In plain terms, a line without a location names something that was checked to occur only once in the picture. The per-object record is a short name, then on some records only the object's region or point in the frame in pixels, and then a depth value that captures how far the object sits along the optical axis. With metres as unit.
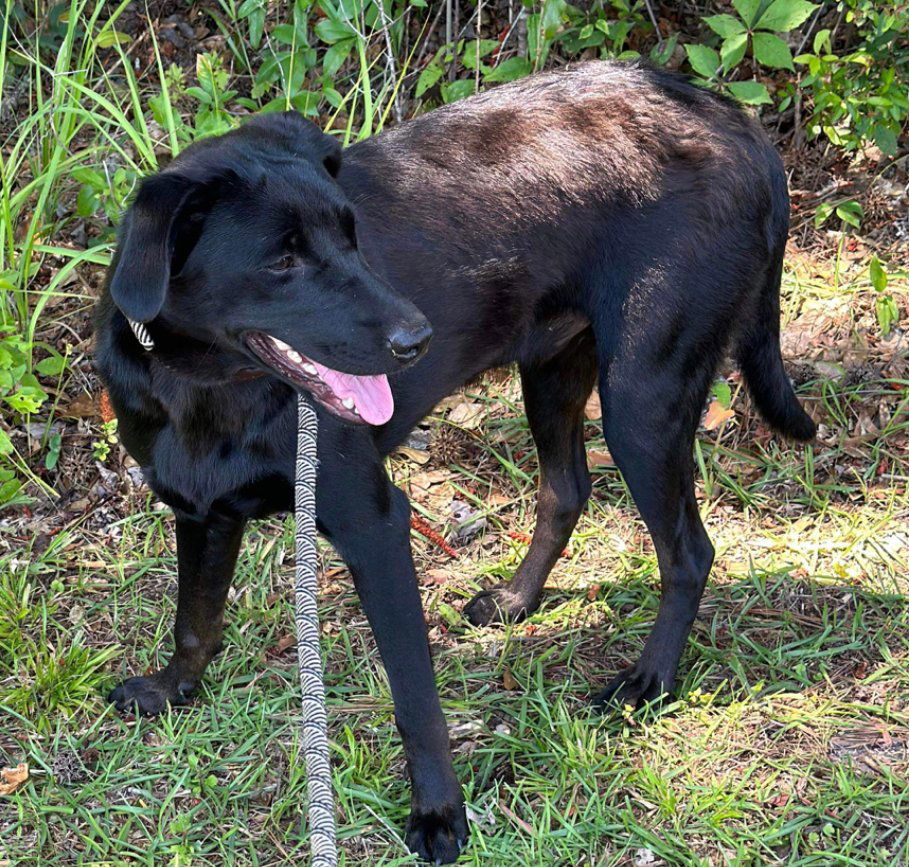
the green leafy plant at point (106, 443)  3.38
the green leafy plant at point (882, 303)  3.51
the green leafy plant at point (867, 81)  3.68
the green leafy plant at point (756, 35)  3.45
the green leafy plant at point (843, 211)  4.02
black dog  2.07
